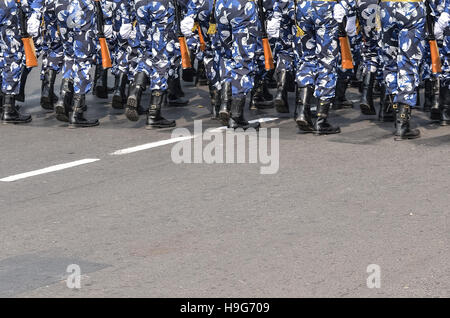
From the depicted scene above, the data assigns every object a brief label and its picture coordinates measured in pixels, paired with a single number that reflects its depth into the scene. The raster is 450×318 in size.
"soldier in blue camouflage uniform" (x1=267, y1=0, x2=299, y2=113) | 11.80
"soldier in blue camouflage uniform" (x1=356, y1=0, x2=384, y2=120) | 11.52
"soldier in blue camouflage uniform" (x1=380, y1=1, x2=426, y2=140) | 10.30
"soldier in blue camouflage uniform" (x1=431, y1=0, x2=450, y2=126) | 10.52
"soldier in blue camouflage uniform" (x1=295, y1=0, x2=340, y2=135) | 10.77
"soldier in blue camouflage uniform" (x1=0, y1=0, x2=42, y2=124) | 11.82
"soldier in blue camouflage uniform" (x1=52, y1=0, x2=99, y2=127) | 11.67
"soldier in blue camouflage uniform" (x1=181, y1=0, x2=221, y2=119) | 11.46
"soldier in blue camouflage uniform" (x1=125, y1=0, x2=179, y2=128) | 11.43
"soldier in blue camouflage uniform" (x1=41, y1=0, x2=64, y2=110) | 12.30
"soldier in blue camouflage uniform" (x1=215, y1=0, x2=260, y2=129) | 10.98
